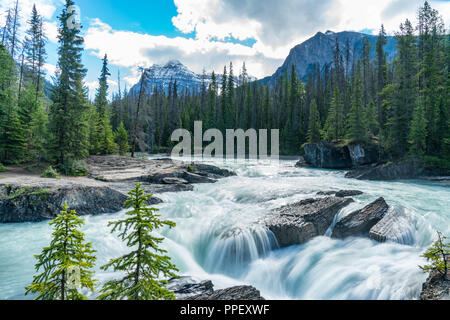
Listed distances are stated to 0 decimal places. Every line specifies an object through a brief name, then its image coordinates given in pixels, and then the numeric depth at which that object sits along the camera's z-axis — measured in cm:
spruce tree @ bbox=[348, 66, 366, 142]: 3015
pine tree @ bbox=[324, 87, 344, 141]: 3753
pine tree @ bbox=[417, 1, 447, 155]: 2398
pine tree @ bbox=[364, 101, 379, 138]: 3024
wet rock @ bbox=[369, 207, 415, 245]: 758
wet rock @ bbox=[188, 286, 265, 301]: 437
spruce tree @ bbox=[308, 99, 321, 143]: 4588
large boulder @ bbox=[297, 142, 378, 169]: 2811
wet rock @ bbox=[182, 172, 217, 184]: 1778
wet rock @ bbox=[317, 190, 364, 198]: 1281
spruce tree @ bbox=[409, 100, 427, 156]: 2236
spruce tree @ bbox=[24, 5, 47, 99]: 2991
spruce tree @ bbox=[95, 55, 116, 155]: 2797
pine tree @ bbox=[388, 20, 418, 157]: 2532
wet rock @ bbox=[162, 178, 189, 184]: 1623
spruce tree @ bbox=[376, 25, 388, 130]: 3619
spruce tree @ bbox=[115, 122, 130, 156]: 3153
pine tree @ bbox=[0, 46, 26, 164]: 1642
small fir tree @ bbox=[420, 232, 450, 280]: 415
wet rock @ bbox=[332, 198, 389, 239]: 824
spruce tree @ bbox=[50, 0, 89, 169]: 1742
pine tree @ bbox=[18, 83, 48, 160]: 1650
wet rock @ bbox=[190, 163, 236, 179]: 2051
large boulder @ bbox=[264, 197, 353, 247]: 804
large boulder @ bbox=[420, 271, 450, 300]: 398
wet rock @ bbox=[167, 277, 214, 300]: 443
